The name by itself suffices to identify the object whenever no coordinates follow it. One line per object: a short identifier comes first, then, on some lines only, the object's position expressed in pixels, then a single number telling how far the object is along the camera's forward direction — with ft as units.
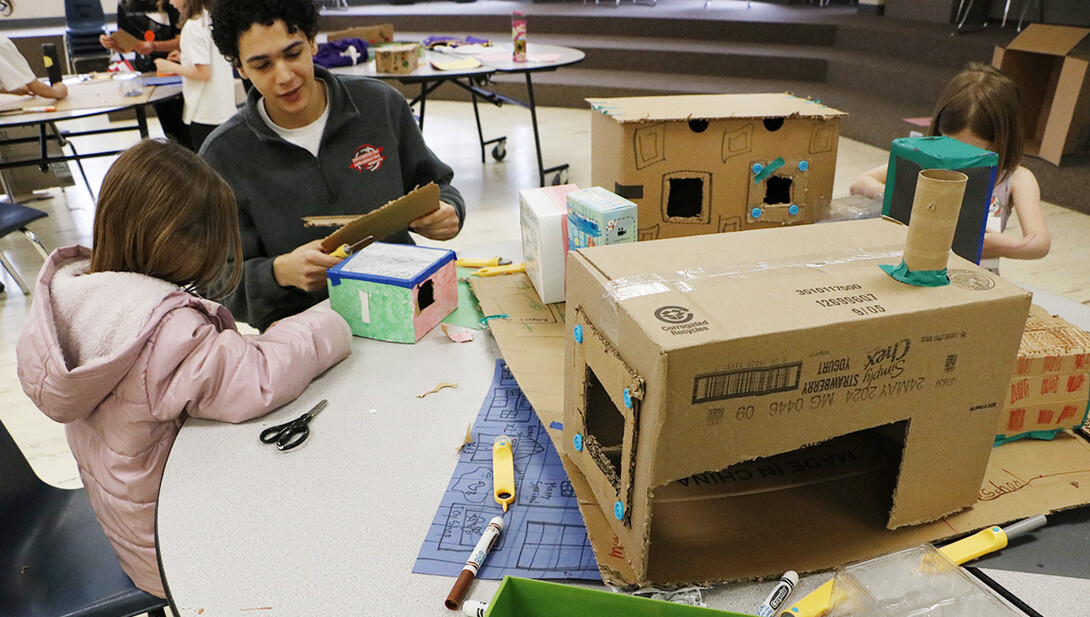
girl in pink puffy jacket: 3.29
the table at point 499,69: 12.20
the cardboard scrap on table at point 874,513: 2.67
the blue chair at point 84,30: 19.92
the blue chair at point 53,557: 3.75
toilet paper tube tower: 2.47
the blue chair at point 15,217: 9.58
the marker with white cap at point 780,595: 2.46
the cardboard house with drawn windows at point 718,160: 4.40
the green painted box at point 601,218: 3.73
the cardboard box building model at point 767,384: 2.24
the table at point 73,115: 10.72
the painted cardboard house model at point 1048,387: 3.10
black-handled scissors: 3.33
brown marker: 2.50
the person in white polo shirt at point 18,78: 11.62
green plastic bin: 2.01
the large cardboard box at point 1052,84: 11.65
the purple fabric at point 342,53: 12.92
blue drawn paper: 2.68
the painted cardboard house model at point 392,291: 4.09
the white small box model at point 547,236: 4.25
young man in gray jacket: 4.93
